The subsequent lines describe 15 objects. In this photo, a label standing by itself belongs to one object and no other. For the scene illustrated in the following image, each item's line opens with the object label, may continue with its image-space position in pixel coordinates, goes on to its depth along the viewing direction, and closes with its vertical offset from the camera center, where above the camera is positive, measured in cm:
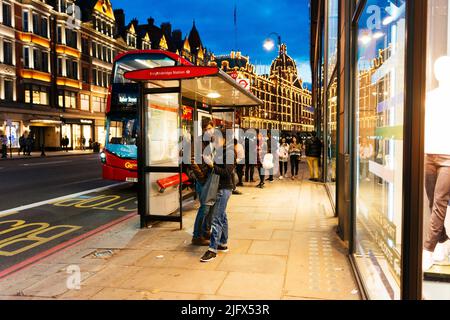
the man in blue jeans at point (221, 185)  533 -64
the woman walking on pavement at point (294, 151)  1499 -39
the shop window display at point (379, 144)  314 -3
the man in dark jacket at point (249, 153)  1380 -43
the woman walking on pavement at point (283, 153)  1471 -50
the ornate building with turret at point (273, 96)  10862 +1596
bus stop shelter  655 +14
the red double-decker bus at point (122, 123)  1160 +62
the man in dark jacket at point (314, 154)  1417 -49
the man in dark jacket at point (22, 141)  3122 +21
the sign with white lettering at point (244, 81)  1980 +325
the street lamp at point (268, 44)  2308 +599
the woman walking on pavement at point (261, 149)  1387 -28
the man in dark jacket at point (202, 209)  565 -106
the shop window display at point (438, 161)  354 -21
